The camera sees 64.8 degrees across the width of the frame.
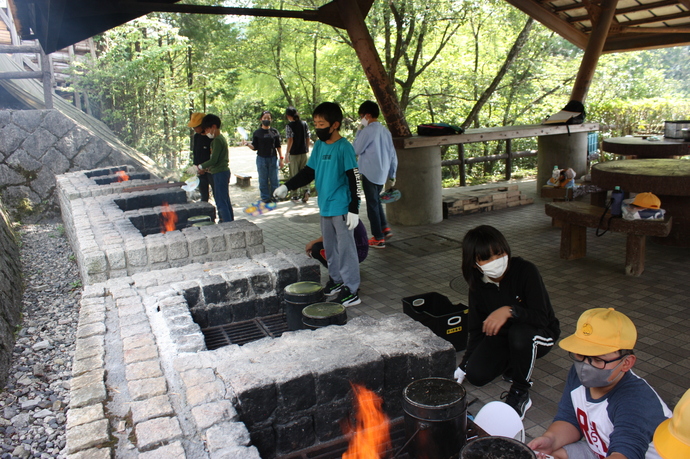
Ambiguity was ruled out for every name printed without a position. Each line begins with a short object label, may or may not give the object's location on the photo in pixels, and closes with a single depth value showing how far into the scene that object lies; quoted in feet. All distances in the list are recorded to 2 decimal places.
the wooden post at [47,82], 36.45
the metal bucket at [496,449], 7.02
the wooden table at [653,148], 28.07
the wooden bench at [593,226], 19.02
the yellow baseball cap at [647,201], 19.25
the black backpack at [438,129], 29.37
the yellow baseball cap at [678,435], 4.68
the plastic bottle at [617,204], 19.94
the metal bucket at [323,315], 11.40
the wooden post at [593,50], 33.71
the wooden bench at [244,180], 49.23
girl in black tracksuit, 11.13
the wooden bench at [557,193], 28.09
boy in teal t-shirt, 16.90
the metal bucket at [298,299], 12.77
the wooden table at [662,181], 20.74
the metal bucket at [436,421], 8.11
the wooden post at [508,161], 43.95
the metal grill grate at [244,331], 12.99
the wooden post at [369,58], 27.40
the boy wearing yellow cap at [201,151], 29.15
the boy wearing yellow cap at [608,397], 7.15
